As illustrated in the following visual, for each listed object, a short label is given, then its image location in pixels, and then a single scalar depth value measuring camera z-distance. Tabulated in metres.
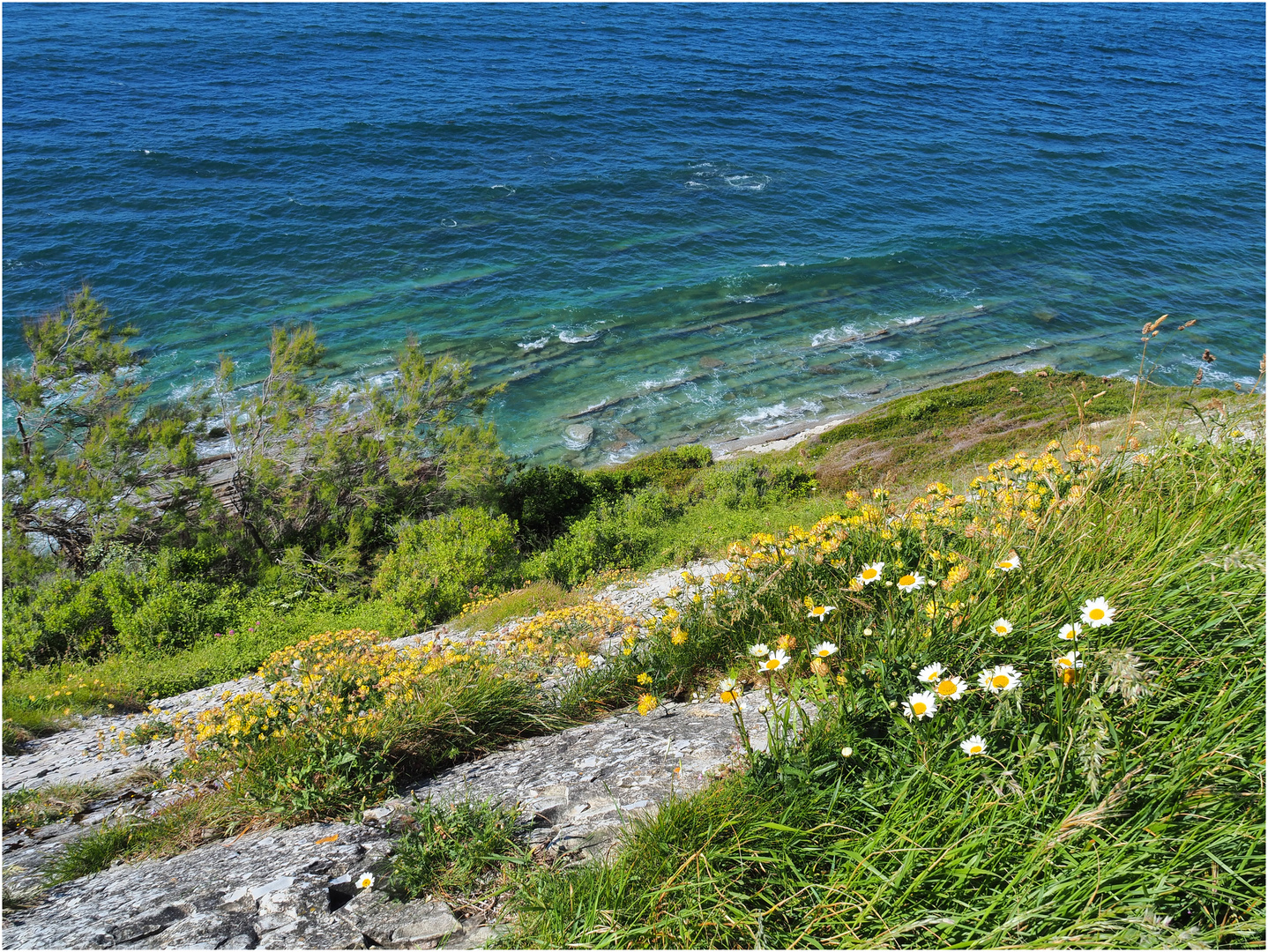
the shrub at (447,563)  12.22
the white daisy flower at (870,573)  4.28
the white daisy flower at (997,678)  3.18
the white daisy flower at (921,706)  3.19
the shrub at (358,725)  4.58
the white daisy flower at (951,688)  3.18
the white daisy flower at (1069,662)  2.99
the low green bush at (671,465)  18.56
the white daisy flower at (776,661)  3.59
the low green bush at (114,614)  11.90
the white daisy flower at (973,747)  2.93
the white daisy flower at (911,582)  4.00
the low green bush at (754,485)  15.79
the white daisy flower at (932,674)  3.31
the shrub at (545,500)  15.83
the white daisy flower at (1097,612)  3.22
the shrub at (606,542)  12.93
